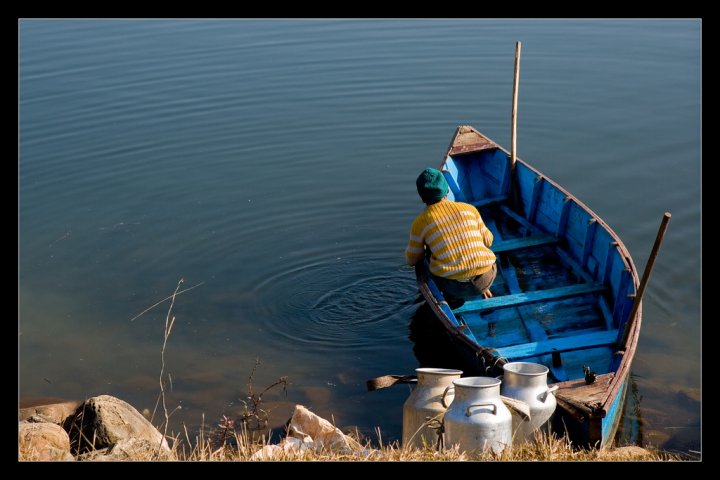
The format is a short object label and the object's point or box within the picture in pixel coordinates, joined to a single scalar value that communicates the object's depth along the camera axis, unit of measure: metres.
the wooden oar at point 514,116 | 11.24
